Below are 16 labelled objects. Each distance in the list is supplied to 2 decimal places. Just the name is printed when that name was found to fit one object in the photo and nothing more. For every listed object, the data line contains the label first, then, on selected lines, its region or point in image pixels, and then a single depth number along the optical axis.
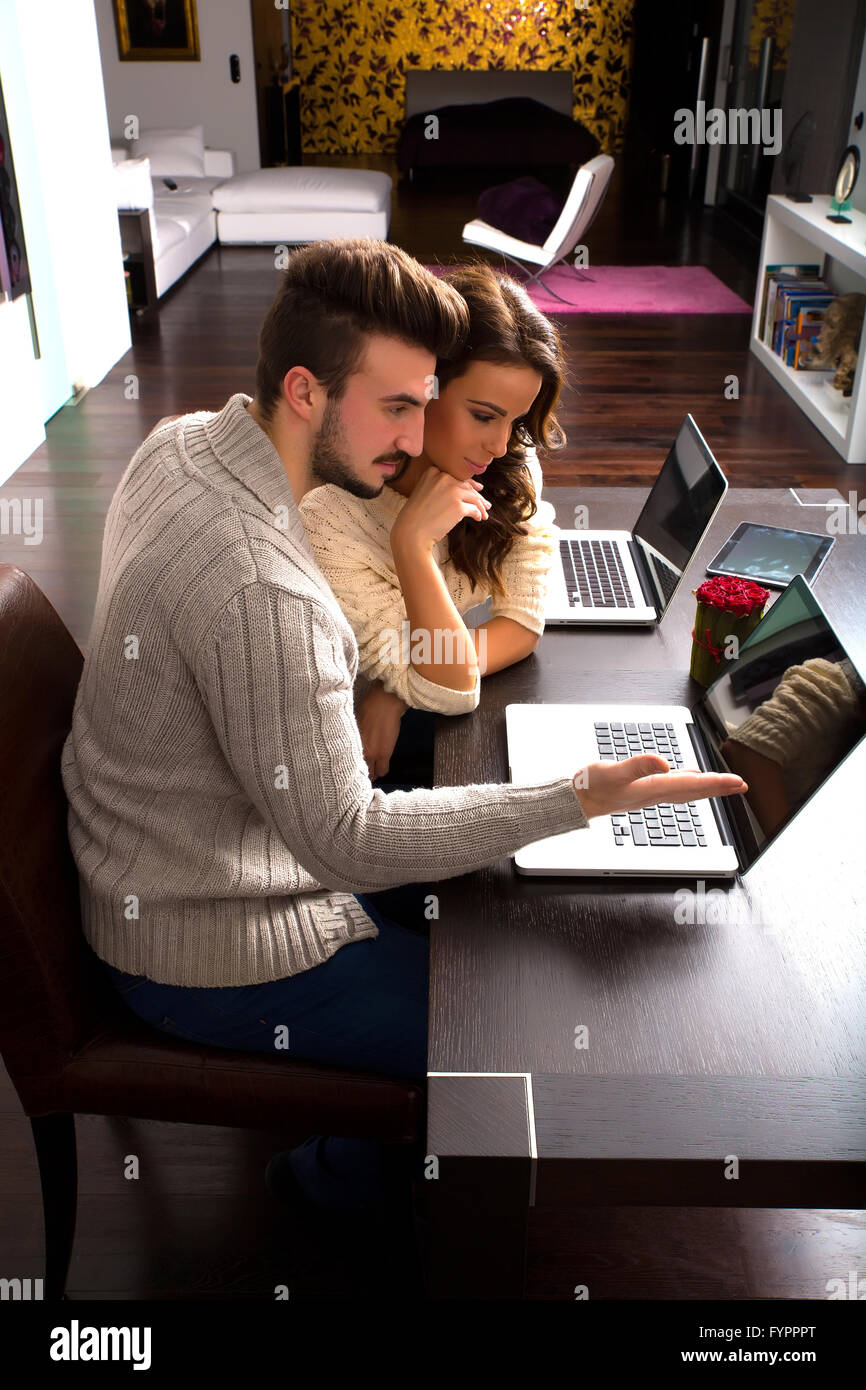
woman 1.55
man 1.15
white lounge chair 6.11
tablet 1.87
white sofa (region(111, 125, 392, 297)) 7.54
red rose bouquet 1.55
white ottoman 7.59
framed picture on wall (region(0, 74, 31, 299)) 4.19
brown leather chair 1.26
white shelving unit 4.44
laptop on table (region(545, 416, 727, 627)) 1.72
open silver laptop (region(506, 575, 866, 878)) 1.17
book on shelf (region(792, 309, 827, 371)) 5.12
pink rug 6.46
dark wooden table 0.97
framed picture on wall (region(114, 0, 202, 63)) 8.43
